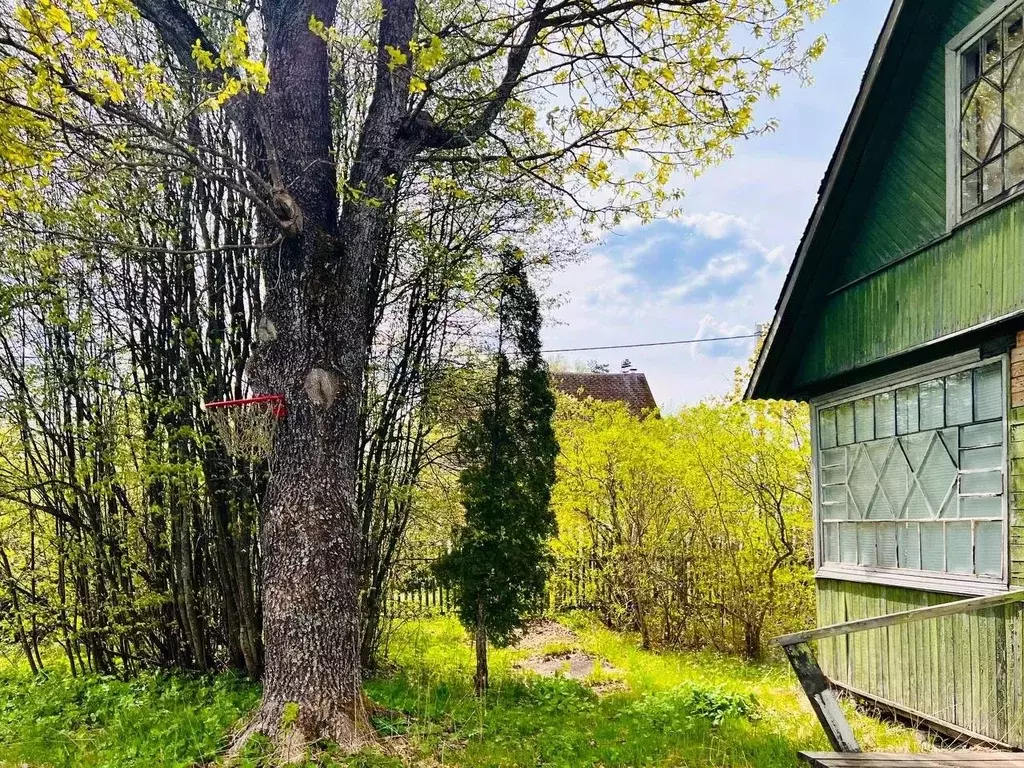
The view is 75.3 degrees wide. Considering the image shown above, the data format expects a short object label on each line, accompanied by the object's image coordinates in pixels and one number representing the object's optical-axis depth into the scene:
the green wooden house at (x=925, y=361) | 4.07
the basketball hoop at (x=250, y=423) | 4.35
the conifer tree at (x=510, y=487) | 6.02
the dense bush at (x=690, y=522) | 8.44
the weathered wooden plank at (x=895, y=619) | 3.41
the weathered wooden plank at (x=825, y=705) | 3.26
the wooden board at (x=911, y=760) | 2.90
